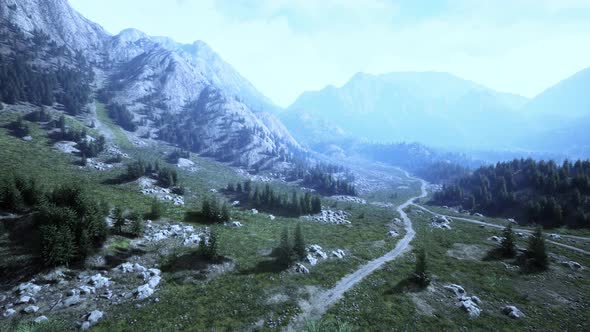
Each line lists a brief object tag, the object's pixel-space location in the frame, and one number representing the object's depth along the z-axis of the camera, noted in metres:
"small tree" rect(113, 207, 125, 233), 44.31
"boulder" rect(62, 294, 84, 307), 29.48
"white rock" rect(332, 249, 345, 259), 52.39
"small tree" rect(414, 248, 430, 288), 42.87
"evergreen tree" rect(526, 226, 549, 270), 51.38
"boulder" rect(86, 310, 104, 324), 27.80
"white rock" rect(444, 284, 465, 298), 41.47
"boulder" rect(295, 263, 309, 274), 44.16
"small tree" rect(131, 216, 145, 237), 45.47
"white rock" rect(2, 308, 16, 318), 26.67
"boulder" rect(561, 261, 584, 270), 52.72
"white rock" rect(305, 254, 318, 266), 47.78
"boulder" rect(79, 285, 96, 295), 31.45
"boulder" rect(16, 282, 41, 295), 29.70
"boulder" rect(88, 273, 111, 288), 33.03
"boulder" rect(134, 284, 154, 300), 32.81
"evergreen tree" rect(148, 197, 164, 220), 56.36
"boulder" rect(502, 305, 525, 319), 35.90
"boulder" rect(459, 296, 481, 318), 36.36
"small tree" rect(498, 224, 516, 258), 57.62
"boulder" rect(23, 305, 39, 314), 27.50
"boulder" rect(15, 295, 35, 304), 28.48
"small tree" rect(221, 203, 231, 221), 64.56
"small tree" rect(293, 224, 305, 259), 47.91
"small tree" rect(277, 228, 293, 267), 45.94
